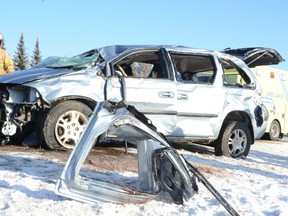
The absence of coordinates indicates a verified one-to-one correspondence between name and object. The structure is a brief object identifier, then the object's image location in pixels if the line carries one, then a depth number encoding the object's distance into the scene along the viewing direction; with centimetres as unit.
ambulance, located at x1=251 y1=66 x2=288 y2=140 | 1496
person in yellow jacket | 808
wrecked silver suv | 595
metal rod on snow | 362
